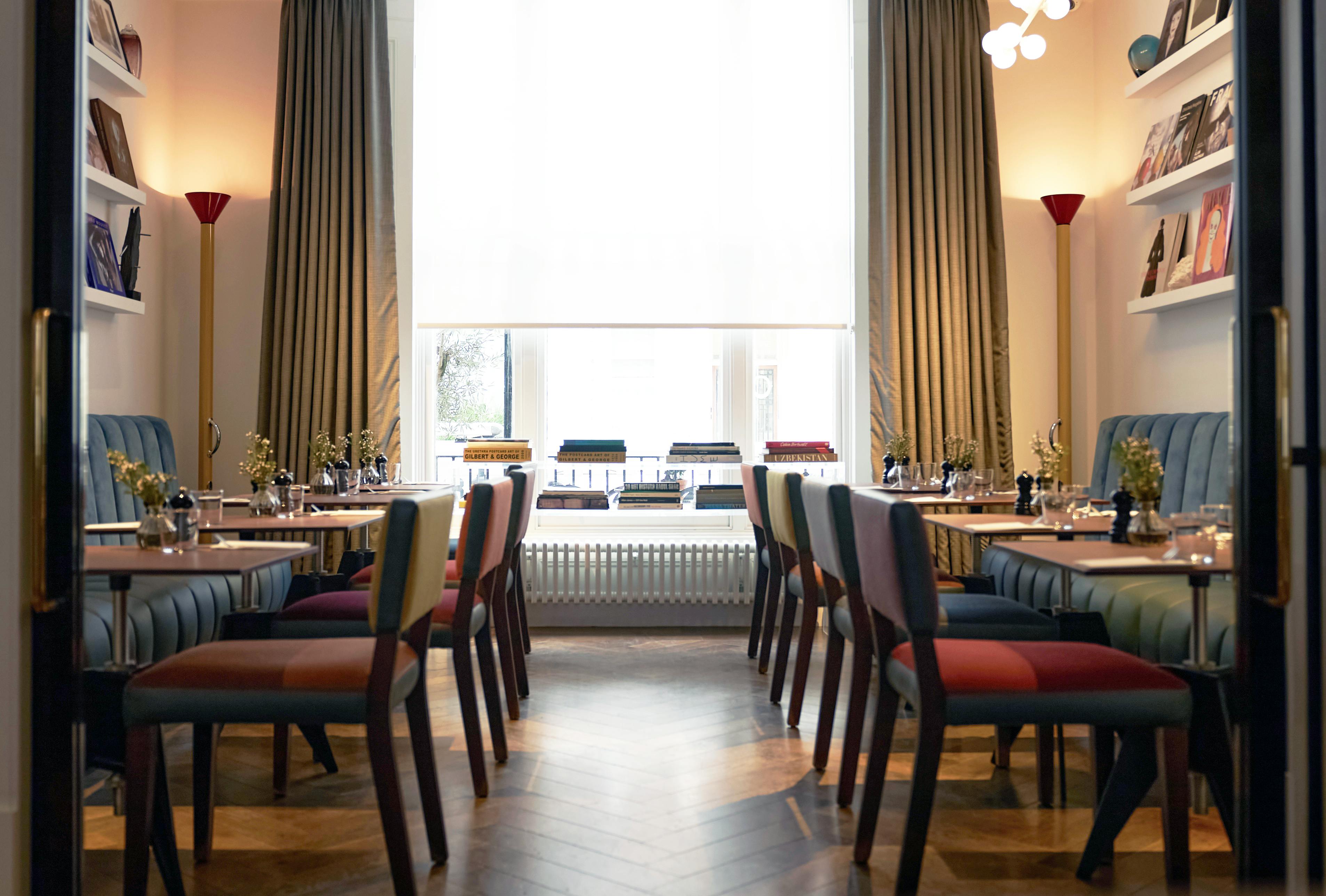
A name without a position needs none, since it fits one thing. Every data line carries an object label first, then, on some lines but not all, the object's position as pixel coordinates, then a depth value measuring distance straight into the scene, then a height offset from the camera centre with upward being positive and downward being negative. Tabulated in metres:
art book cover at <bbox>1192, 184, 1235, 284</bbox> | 4.10 +0.91
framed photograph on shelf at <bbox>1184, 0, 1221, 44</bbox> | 4.16 +1.88
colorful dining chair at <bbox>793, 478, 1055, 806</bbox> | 2.51 -0.48
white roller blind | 5.44 +1.59
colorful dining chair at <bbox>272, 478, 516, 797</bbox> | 2.67 -0.48
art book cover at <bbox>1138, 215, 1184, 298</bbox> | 4.61 +0.92
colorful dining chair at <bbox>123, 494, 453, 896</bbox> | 1.96 -0.48
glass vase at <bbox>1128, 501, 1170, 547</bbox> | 2.41 -0.20
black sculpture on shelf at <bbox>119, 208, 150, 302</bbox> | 4.74 +0.96
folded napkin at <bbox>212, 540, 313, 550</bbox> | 2.50 -0.24
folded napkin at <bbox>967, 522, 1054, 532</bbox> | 2.83 -0.23
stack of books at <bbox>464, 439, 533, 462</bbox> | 5.27 +0.00
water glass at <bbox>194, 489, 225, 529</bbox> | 3.16 -0.17
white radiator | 5.31 -0.67
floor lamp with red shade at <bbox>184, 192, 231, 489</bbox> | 5.04 +0.79
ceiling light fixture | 3.75 +1.59
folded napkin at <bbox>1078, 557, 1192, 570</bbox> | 2.05 -0.25
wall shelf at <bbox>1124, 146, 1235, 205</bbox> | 4.04 +1.18
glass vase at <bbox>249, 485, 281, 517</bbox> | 3.27 -0.17
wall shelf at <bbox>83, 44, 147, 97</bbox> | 4.35 +1.76
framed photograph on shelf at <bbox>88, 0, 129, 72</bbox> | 4.42 +1.96
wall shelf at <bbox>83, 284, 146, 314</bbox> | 4.29 +0.69
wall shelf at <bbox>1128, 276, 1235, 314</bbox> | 4.02 +0.66
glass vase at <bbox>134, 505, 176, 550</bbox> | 2.40 -0.19
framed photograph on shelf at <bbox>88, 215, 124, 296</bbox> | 4.41 +0.90
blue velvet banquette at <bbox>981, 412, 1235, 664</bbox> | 2.90 -0.48
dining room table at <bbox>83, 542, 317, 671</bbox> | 2.06 -0.24
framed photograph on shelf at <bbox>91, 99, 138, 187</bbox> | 4.54 +1.49
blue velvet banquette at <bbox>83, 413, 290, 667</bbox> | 3.02 -0.48
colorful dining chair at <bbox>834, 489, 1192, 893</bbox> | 1.94 -0.48
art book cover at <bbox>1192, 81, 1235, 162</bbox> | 4.10 +1.39
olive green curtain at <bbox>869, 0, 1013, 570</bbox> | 5.21 +1.12
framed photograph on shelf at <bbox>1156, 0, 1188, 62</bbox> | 4.44 +1.93
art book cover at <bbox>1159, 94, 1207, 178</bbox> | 4.38 +1.42
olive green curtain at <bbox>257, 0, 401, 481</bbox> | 5.17 +1.21
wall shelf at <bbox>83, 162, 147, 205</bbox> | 4.32 +1.22
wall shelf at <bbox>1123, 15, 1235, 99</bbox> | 4.07 +1.73
